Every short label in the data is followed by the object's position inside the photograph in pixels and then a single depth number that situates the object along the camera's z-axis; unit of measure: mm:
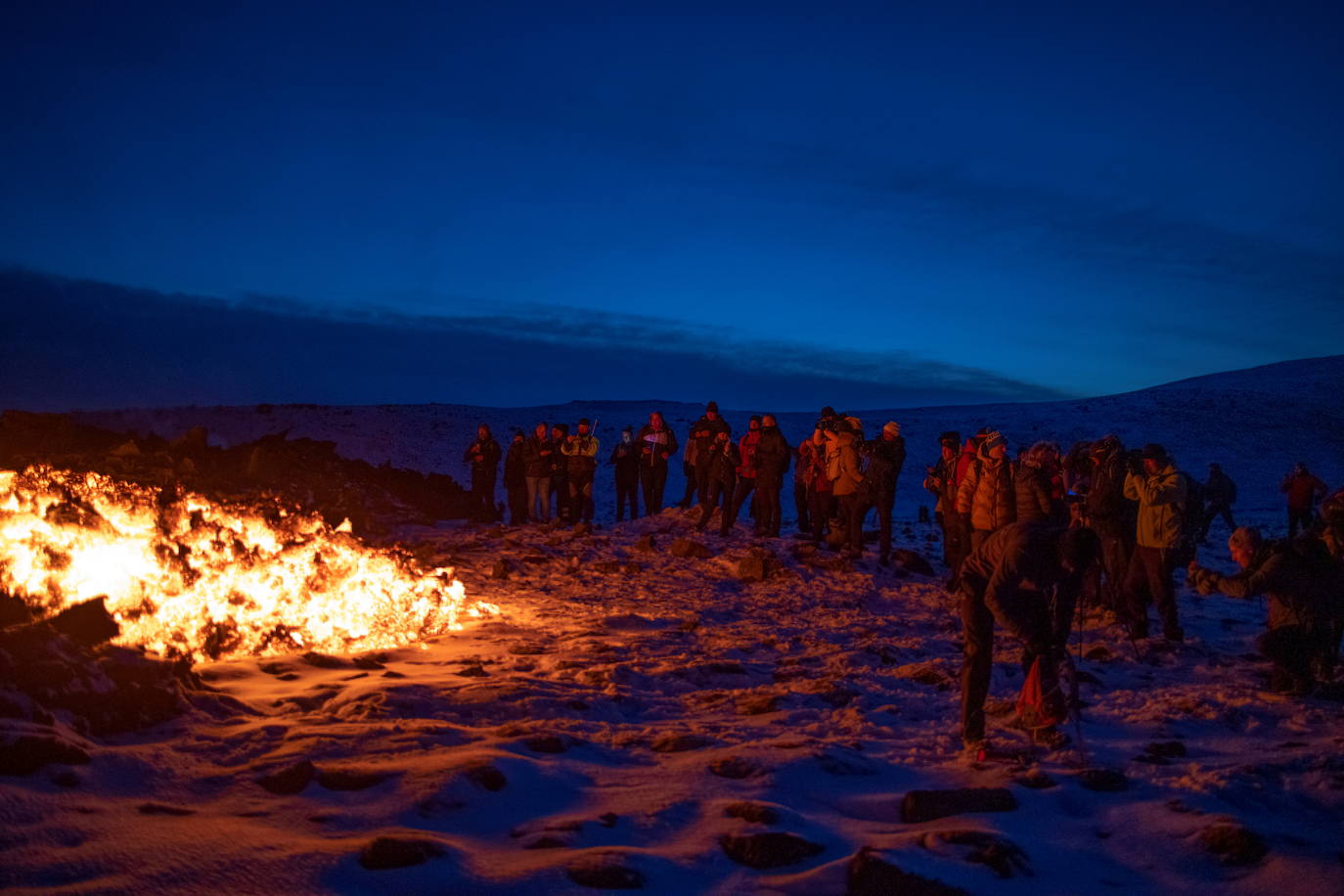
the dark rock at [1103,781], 5266
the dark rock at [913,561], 12992
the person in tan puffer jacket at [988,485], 9922
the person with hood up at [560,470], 17125
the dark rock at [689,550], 13750
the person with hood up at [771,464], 14398
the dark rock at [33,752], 4621
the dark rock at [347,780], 4934
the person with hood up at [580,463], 16719
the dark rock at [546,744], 5730
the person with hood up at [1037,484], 8164
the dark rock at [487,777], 4988
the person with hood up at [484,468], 18484
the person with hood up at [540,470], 17016
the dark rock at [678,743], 5906
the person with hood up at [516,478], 17812
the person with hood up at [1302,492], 16469
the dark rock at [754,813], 4637
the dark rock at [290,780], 4836
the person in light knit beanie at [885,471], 12750
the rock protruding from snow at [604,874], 3918
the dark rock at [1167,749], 5953
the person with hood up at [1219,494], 14977
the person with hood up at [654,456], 16469
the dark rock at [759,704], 6883
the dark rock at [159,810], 4441
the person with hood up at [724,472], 15016
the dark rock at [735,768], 5340
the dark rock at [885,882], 3887
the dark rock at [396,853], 3996
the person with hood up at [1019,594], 5621
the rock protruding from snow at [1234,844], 4320
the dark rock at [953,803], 4805
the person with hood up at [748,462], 14742
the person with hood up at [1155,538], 8992
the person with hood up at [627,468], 17609
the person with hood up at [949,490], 12017
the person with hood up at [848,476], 13039
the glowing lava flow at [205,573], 7090
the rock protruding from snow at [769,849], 4230
